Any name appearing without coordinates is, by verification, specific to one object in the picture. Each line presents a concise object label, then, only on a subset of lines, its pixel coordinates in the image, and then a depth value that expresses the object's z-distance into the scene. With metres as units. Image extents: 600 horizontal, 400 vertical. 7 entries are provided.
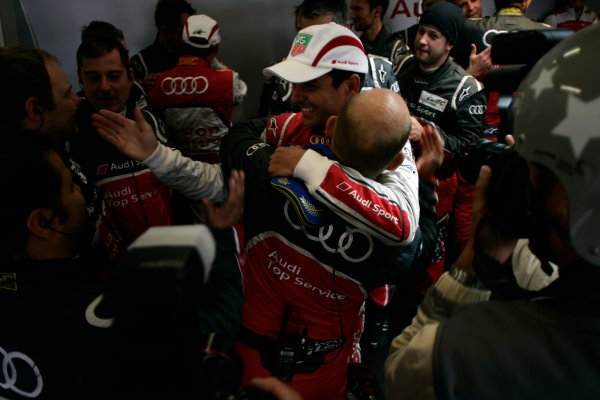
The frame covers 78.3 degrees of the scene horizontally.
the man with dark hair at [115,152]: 1.59
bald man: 1.08
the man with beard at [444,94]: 2.34
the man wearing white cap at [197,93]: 2.27
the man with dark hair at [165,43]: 2.79
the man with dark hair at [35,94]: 1.37
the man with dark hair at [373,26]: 3.13
